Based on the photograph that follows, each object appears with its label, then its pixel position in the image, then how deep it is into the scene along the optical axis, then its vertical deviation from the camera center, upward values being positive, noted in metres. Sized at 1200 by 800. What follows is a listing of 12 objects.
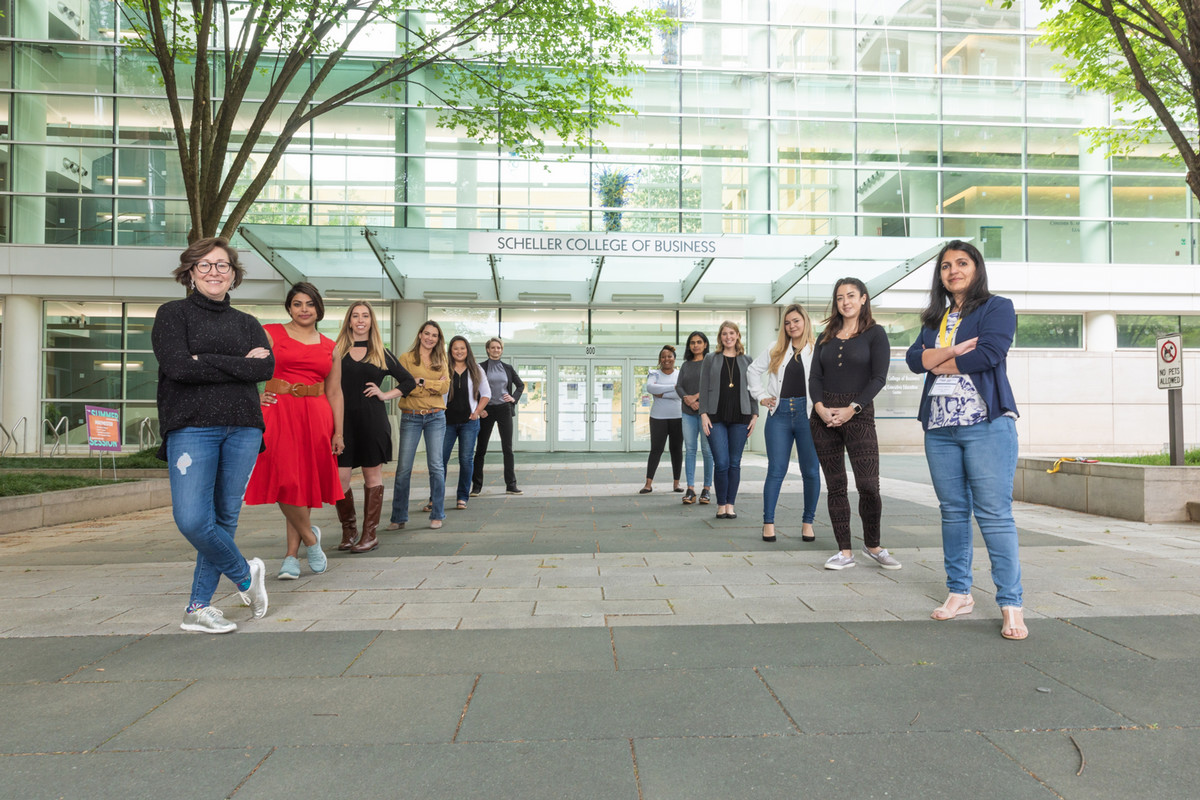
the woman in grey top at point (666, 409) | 9.63 -0.04
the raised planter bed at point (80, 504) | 7.72 -1.10
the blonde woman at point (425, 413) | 6.85 -0.06
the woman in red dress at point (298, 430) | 4.62 -0.14
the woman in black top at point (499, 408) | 9.50 -0.02
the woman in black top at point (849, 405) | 5.05 +0.01
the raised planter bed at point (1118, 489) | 7.26 -0.86
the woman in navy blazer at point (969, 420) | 3.59 -0.07
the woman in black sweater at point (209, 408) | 3.50 -0.01
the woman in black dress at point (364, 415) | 5.82 -0.07
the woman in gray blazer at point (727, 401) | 7.23 +0.05
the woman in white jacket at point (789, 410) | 5.88 -0.03
